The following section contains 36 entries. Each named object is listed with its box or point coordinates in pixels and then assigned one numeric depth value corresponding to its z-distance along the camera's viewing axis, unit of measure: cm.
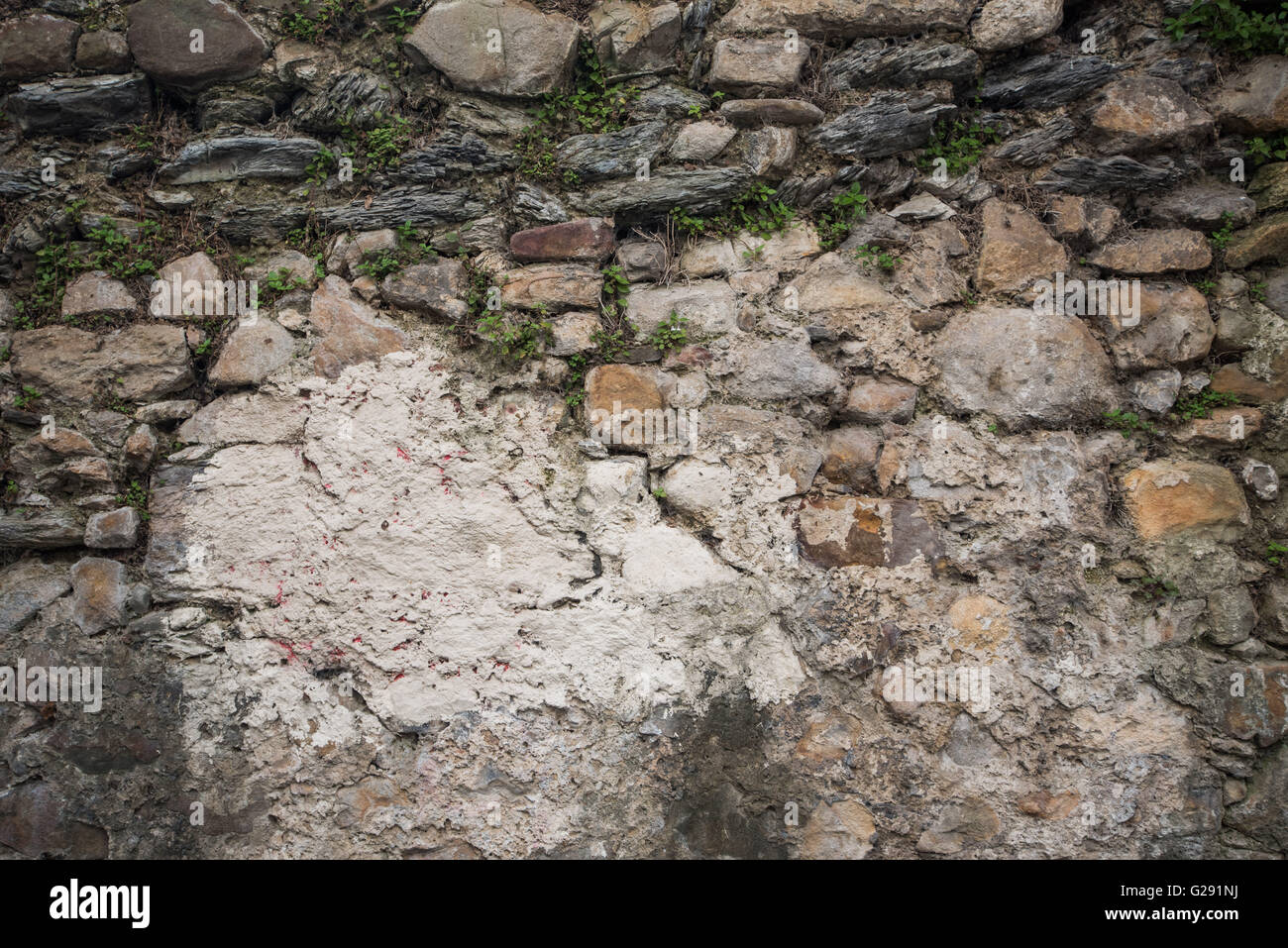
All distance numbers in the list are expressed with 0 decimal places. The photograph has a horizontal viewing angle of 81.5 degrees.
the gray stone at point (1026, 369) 270
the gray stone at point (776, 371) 272
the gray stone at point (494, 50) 286
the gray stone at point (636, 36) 285
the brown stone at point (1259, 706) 253
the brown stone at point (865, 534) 262
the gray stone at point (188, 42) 283
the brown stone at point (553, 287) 276
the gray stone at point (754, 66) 285
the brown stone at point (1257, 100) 273
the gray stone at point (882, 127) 279
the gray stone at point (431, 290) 273
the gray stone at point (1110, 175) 279
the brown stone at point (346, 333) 270
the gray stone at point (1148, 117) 276
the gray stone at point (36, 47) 280
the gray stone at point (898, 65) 280
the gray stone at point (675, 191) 280
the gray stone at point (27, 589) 254
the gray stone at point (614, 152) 283
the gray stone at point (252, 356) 269
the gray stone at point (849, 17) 282
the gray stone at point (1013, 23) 279
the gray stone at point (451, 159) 282
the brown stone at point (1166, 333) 273
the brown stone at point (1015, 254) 280
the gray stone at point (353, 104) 285
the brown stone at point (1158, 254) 277
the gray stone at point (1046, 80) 280
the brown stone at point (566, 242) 281
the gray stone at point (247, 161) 284
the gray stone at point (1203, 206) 277
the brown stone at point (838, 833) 250
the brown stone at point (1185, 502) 262
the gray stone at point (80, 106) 278
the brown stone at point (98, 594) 254
